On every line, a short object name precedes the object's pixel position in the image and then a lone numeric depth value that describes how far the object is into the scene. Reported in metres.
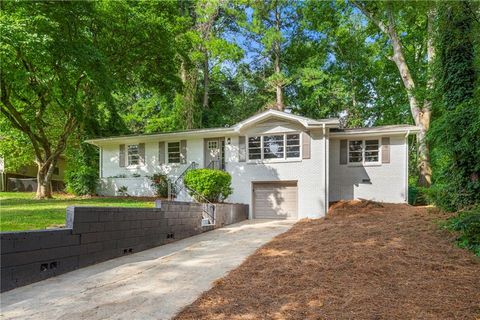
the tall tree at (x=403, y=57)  16.02
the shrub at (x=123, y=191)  16.67
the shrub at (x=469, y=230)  6.04
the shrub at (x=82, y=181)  17.14
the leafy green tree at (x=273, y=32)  23.12
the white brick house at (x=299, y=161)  13.48
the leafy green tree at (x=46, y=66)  10.70
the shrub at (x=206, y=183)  12.08
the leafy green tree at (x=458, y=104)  7.39
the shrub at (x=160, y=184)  15.57
